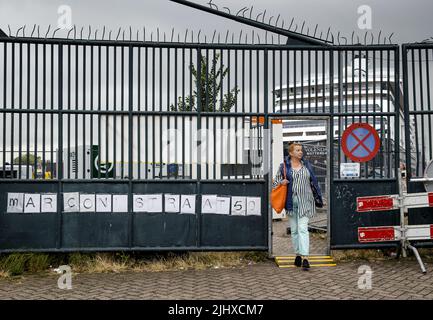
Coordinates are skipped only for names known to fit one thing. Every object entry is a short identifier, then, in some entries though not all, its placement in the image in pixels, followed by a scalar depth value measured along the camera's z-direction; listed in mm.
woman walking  6859
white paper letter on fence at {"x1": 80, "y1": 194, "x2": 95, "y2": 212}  7160
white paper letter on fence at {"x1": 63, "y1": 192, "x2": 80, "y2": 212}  7133
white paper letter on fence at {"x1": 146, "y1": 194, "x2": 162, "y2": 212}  7238
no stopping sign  7375
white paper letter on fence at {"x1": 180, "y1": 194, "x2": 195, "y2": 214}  7270
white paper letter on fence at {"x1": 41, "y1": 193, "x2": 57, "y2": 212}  7105
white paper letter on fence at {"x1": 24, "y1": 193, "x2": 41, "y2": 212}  7086
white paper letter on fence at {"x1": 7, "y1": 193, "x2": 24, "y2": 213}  7082
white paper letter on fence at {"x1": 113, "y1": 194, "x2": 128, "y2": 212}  7184
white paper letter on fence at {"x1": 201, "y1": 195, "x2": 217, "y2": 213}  7293
